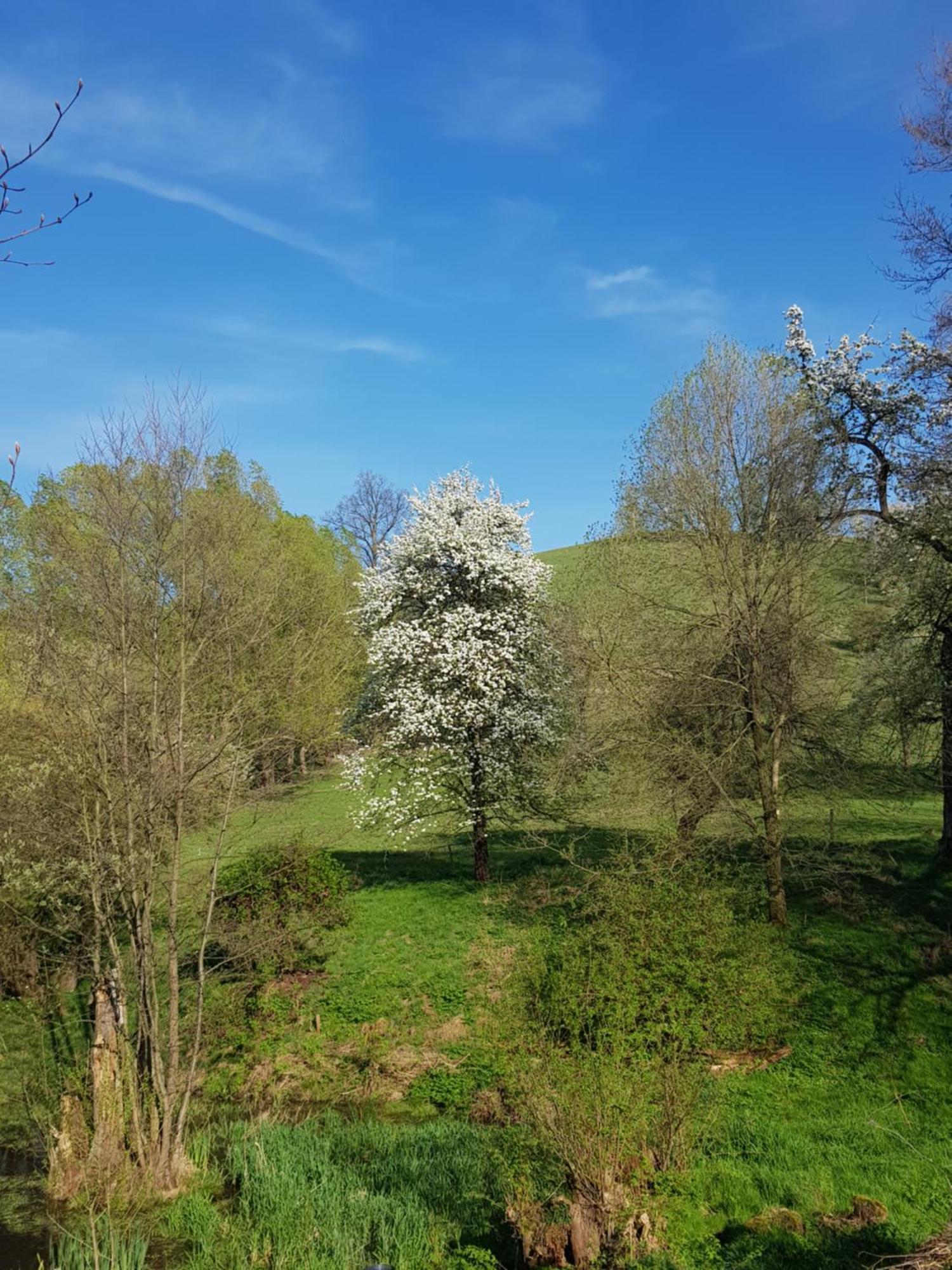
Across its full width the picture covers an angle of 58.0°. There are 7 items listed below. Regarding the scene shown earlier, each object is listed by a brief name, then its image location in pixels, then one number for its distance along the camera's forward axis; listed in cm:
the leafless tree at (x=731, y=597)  1639
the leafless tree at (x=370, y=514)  6125
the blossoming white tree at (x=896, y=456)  1527
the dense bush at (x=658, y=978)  1191
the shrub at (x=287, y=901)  1609
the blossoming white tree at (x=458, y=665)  1962
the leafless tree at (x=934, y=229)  1251
